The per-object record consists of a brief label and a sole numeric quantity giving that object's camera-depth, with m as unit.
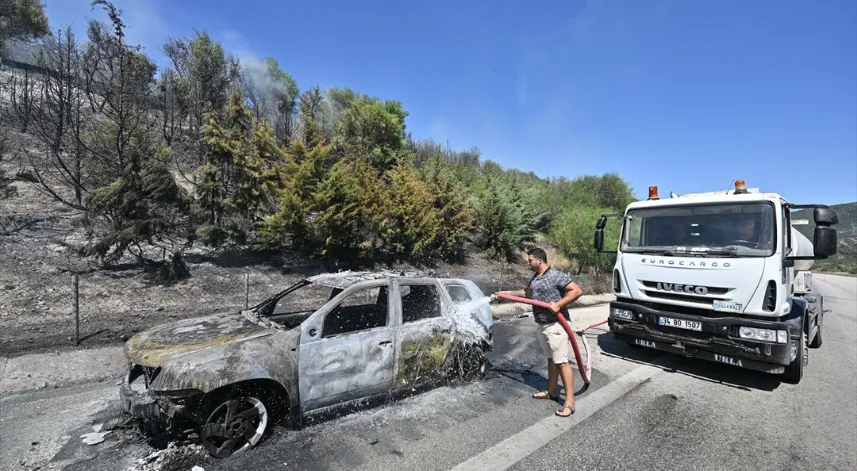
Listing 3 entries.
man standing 4.95
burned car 3.65
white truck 5.76
